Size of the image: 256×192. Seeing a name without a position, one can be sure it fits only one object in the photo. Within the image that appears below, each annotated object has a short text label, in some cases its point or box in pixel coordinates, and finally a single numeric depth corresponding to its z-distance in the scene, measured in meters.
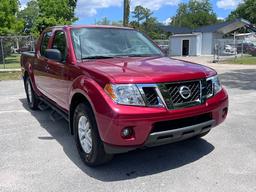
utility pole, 14.74
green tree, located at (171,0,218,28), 57.02
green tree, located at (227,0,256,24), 41.84
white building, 28.03
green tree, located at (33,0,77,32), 24.51
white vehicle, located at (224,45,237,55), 24.03
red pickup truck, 2.38
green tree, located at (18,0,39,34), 56.91
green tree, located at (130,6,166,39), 57.60
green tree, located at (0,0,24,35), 18.27
